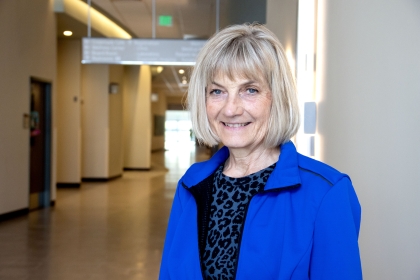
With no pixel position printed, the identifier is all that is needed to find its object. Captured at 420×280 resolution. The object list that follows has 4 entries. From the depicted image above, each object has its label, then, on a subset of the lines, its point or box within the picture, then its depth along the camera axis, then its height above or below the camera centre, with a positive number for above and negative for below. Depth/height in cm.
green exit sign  1178 +210
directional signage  895 +107
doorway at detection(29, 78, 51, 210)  971 -59
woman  125 -20
